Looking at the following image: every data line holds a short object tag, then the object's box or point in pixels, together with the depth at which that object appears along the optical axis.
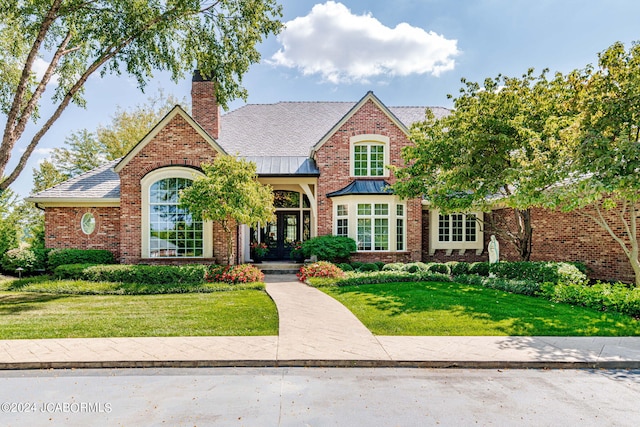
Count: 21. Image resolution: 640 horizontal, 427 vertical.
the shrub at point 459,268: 13.86
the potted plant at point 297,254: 16.31
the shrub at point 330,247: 14.41
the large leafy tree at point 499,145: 10.06
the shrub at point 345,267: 14.18
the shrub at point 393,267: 14.11
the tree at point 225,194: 11.54
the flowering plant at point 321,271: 12.87
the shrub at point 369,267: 14.42
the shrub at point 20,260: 13.98
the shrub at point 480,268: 13.39
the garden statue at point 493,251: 12.95
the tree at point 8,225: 14.92
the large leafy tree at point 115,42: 10.52
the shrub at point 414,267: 13.95
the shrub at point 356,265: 14.62
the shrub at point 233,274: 12.14
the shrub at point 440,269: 14.16
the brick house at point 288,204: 14.03
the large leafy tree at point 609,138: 8.30
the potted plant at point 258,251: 16.89
